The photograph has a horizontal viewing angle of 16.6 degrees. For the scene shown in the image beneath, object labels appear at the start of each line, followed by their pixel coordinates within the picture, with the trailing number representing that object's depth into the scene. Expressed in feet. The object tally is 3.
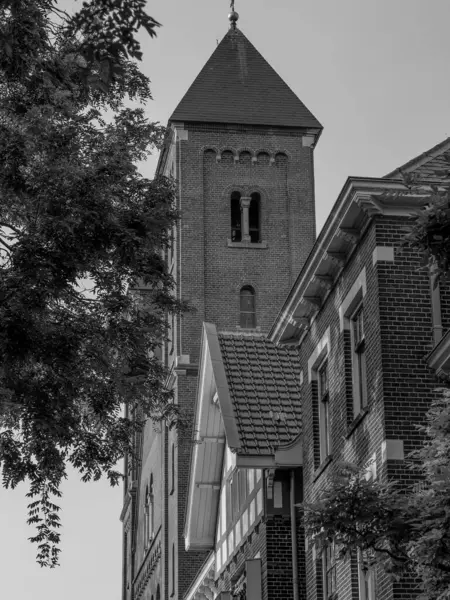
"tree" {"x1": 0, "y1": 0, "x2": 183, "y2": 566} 61.26
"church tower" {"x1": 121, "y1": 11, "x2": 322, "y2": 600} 173.58
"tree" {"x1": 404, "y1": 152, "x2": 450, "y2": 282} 37.29
